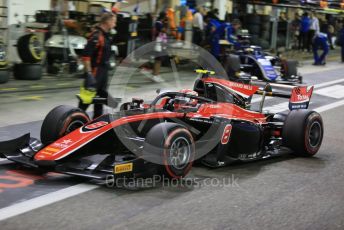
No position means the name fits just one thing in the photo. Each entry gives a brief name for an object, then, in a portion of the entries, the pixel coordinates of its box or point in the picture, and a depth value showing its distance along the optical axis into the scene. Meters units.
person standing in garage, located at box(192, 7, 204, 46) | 18.88
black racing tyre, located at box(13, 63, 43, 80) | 13.55
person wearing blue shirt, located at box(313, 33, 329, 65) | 20.92
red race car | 5.82
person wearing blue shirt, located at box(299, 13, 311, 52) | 25.03
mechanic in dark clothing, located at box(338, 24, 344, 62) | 22.66
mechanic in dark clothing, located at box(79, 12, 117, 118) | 8.14
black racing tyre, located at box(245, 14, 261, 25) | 22.41
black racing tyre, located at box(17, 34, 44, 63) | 13.64
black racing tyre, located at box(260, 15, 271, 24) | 22.91
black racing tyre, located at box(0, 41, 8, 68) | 12.52
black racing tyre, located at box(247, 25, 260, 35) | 22.55
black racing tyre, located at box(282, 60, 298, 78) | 15.73
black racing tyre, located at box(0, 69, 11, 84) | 12.71
